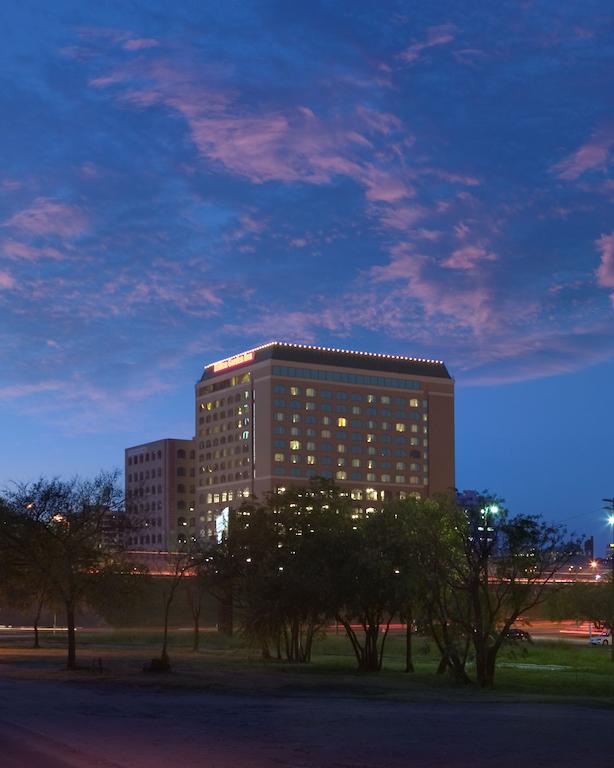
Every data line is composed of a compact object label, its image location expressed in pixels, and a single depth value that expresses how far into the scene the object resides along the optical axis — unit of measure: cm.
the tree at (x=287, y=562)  4912
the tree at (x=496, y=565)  4159
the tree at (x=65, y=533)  4875
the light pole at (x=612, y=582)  6825
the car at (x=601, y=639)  8906
